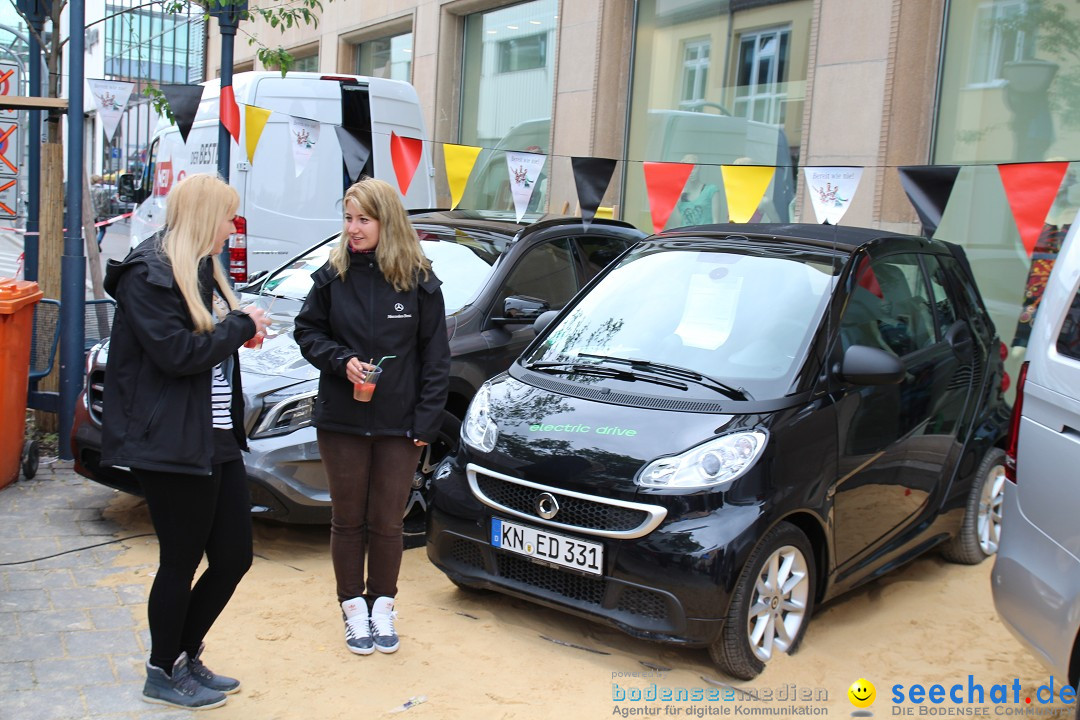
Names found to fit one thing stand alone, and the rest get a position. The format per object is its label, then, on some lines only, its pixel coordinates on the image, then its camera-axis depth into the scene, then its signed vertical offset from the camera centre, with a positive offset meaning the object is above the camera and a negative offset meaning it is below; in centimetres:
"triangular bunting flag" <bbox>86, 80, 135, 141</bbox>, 955 +65
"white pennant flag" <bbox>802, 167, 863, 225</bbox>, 721 +18
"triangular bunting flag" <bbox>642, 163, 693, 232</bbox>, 747 +18
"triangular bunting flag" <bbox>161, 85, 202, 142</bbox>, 744 +51
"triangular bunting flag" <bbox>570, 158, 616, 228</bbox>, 766 +15
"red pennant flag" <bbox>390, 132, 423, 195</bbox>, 906 +28
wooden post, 718 -46
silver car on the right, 310 -79
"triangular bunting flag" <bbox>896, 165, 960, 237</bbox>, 657 +20
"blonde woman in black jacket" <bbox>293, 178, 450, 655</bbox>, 401 -67
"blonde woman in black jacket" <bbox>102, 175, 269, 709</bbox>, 328 -71
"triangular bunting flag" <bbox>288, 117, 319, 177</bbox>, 947 +39
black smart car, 392 -92
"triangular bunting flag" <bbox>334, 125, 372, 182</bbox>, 848 +29
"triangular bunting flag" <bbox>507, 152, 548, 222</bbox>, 849 +19
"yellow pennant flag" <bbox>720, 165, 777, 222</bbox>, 714 +16
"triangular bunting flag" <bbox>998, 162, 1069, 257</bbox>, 595 +20
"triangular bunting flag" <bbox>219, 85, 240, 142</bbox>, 742 +47
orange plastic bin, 598 -113
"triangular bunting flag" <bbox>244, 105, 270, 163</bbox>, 823 +45
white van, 991 +14
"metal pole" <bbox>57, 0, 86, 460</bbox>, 647 -57
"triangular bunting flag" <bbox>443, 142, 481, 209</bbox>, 817 +24
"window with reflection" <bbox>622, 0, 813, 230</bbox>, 1048 +121
